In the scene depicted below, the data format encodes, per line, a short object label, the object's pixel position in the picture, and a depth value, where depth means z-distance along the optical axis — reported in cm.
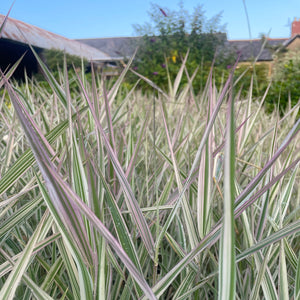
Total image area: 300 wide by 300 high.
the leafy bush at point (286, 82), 351
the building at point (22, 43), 653
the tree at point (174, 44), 557
